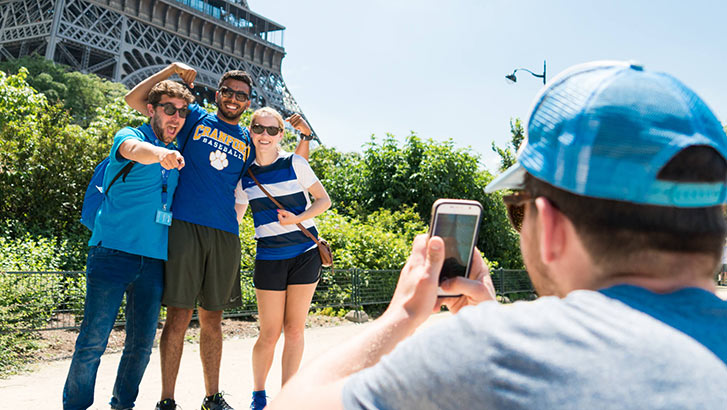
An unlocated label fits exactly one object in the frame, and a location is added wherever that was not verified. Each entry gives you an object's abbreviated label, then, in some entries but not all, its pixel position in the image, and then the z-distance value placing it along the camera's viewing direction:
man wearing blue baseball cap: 0.79
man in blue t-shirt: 3.67
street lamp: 17.70
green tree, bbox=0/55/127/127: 35.44
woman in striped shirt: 4.00
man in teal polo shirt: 3.25
